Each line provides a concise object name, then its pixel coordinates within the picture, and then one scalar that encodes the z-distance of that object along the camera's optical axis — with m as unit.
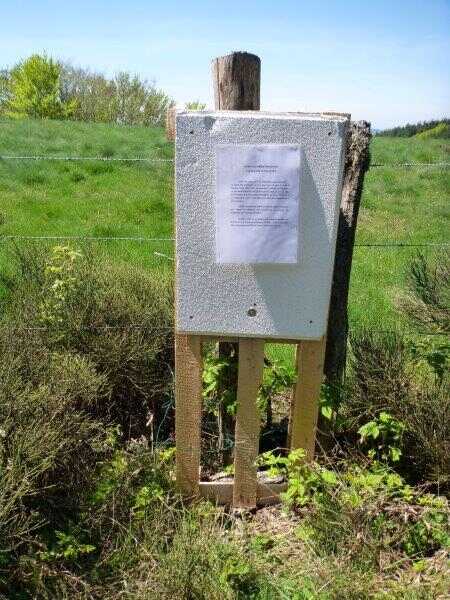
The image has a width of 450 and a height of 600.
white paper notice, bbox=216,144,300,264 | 2.25
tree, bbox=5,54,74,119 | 34.25
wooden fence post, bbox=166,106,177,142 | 2.33
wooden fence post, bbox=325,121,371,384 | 2.65
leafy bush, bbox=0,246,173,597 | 2.22
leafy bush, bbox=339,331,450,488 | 2.69
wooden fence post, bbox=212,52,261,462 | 2.48
